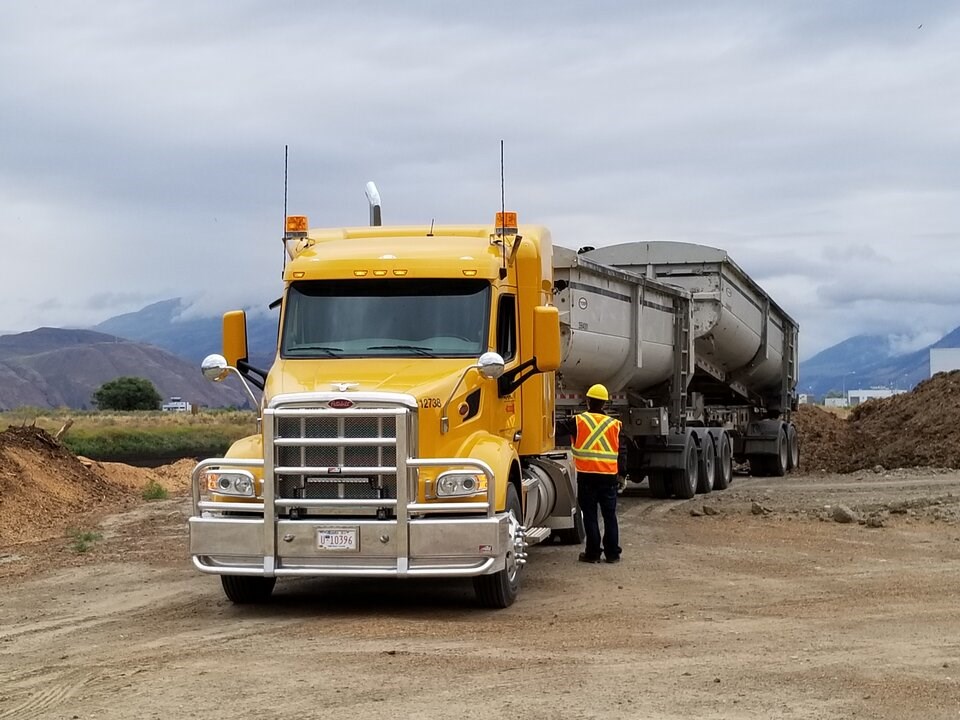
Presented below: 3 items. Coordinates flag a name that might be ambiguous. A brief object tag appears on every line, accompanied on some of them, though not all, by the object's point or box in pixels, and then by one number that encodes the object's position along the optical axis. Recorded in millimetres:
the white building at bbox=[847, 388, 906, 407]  146025
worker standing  12906
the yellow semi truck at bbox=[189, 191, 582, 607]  9984
